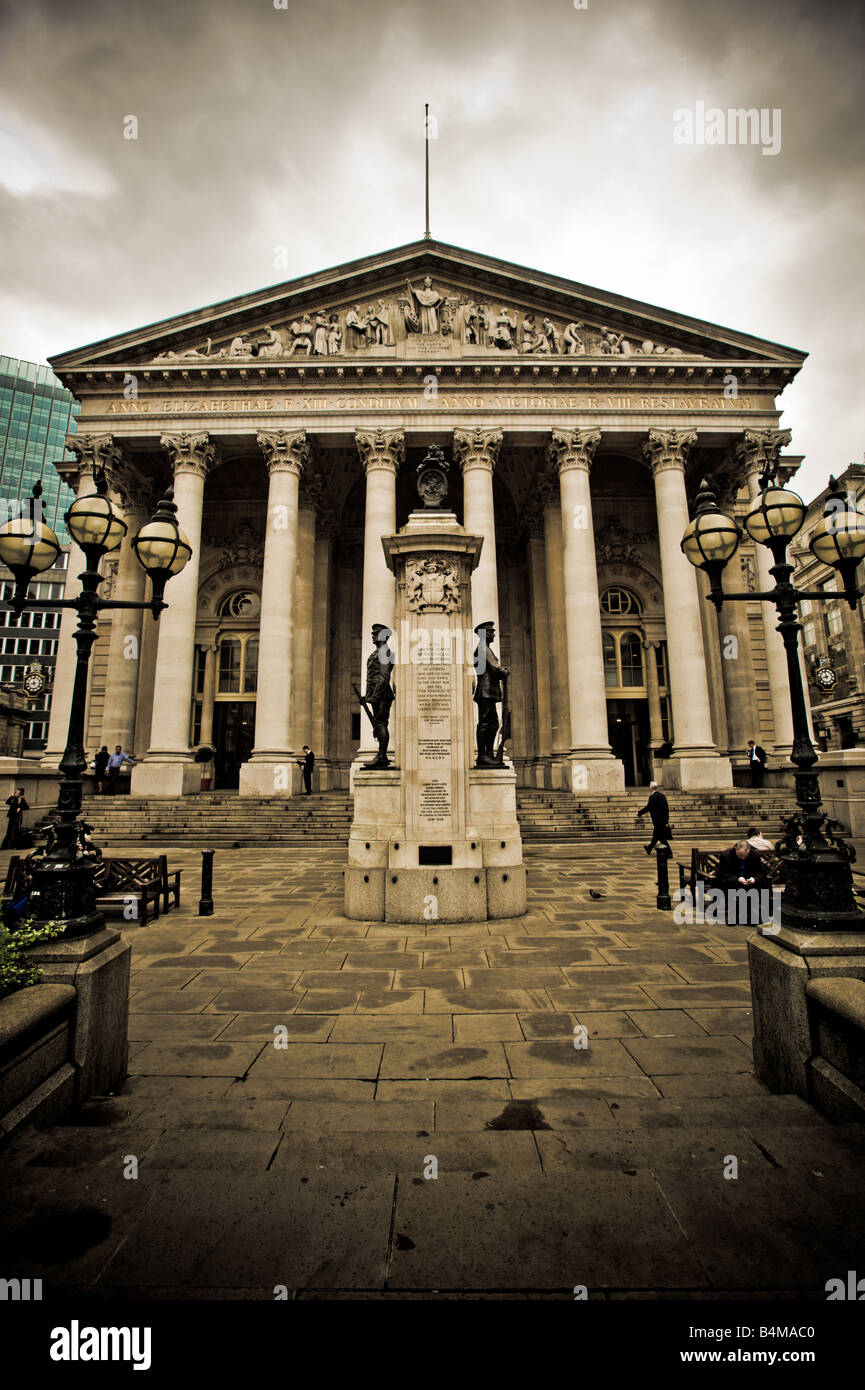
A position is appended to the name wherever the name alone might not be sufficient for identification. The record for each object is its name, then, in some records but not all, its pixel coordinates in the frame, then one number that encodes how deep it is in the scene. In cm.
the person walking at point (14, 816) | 1580
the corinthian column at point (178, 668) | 2150
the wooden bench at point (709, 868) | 888
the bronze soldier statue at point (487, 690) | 915
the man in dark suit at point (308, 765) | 2336
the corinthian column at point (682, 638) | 2183
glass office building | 8906
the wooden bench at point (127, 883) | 852
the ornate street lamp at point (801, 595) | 386
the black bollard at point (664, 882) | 891
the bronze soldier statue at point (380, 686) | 935
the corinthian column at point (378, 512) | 2248
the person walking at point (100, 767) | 2175
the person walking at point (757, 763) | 2305
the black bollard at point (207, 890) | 887
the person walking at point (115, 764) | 2222
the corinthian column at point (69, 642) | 2178
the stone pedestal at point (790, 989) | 358
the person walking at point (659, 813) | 1095
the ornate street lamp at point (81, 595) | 397
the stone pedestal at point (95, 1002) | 361
